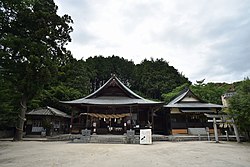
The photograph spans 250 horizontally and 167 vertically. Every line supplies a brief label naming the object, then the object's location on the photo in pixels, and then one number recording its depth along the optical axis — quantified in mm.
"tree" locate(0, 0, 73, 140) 12703
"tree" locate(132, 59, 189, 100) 35884
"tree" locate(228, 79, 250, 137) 11406
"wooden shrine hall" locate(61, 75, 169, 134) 15836
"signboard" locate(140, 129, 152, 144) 11453
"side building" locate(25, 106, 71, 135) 18672
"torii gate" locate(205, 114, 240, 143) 12758
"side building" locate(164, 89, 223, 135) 18016
